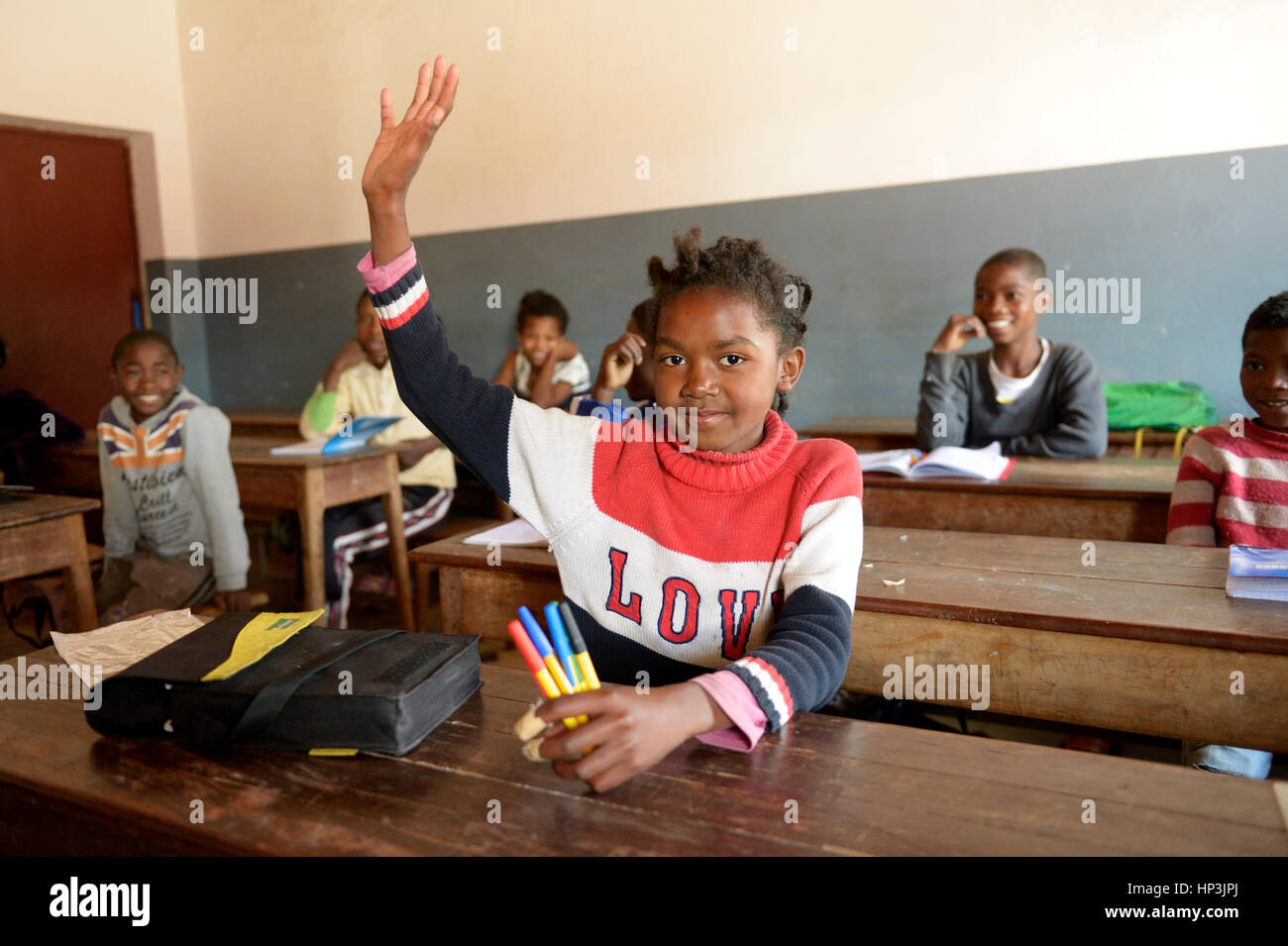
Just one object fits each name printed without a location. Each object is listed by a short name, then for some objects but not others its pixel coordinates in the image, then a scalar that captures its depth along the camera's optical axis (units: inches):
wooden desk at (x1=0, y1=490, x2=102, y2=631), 88.3
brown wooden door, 191.5
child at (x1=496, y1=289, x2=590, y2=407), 150.3
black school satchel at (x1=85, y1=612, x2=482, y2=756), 34.5
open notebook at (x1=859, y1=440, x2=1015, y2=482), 87.6
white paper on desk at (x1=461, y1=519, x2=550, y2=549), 71.3
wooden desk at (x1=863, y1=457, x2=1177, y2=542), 81.7
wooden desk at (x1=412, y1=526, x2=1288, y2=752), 46.3
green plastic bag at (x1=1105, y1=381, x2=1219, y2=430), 119.7
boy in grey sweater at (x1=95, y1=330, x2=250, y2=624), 98.3
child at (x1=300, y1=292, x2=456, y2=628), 126.3
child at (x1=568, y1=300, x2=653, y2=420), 87.0
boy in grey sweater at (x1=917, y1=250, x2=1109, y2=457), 108.0
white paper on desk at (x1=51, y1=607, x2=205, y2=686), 43.8
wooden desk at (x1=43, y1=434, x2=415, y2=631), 111.9
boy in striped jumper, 68.6
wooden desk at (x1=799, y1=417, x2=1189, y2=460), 119.6
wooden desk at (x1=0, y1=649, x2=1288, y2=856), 28.3
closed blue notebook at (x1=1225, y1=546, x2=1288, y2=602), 51.3
